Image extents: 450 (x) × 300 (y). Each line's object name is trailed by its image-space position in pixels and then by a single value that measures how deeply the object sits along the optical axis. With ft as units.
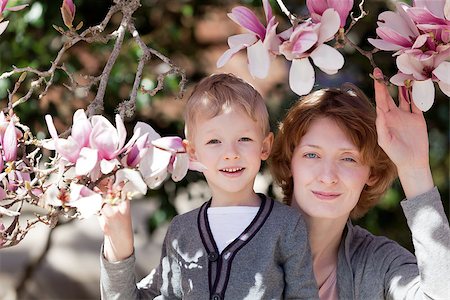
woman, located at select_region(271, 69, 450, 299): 6.35
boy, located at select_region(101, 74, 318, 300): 6.21
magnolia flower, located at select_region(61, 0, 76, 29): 5.94
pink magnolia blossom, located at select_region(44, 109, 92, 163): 5.42
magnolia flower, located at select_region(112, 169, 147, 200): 5.37
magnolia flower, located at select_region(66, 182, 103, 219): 5.30
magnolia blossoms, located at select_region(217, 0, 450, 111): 5.52
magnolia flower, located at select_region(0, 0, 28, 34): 5.92
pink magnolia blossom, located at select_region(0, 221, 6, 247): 5.71
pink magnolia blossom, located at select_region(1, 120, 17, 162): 5.63
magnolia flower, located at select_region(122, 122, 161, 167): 5.48
